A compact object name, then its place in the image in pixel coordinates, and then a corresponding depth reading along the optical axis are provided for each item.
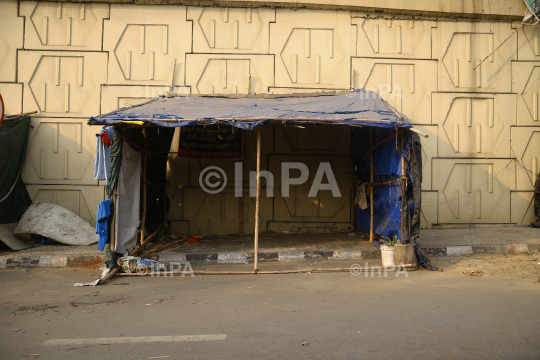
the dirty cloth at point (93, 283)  5.51
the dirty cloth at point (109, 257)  6.15
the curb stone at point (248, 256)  6.95
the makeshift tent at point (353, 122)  6.07
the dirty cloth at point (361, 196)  8.31
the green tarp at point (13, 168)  8.34
